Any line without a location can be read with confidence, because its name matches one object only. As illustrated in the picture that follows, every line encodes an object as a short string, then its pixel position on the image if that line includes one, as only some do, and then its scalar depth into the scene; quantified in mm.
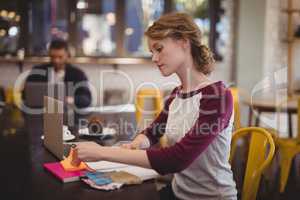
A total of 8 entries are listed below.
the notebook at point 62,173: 1202
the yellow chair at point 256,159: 1403
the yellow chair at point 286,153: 3106
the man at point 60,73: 3426
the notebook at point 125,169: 1246
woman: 1159
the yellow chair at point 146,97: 3115
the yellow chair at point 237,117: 2091
